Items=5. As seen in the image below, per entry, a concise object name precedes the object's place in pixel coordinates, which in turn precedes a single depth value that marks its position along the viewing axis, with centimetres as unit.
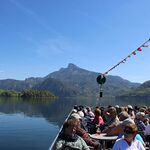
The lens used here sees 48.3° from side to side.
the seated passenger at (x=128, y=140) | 301
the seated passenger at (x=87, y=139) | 483
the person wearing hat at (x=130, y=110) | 754
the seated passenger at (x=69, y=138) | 361
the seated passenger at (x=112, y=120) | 529
